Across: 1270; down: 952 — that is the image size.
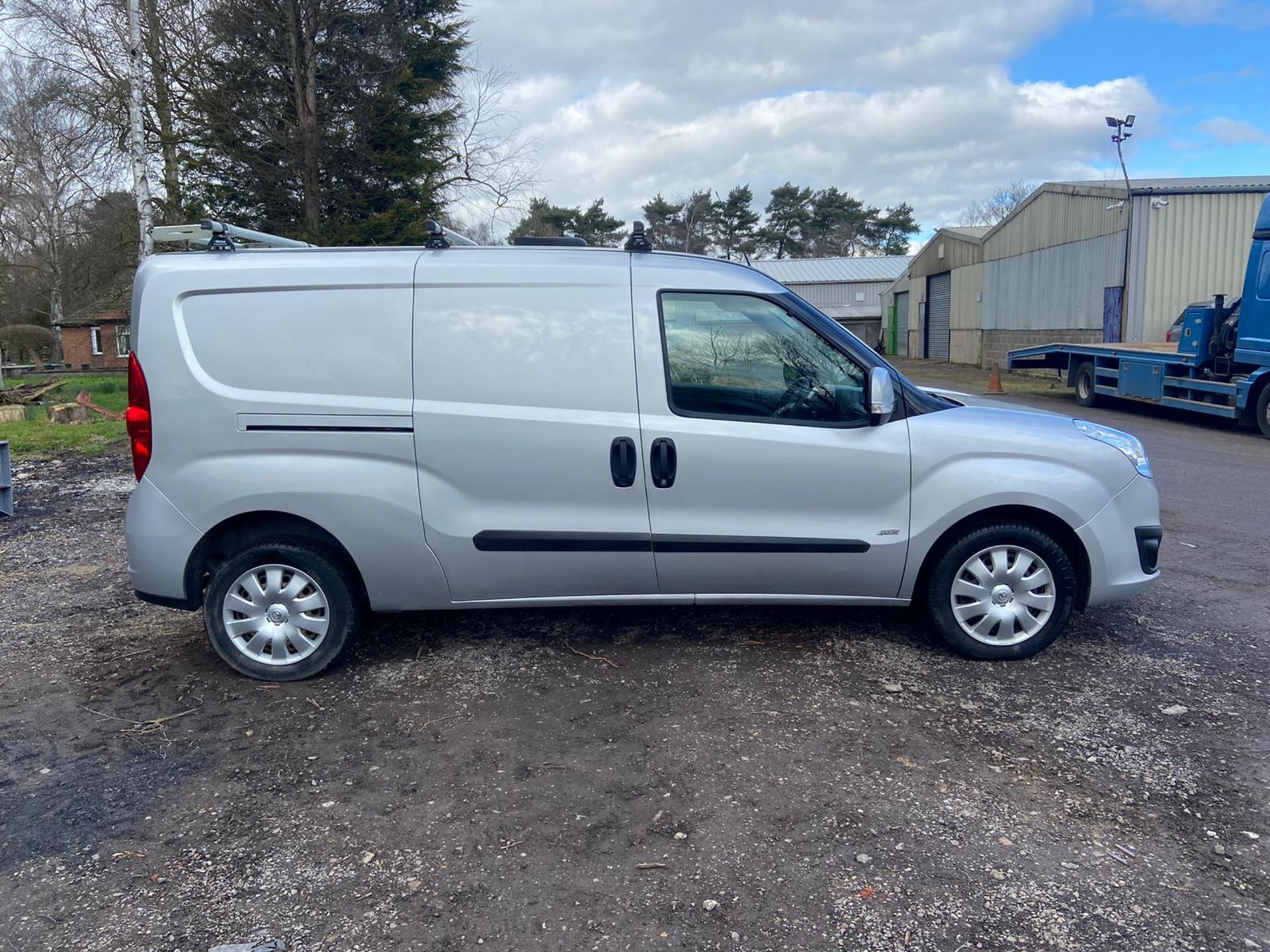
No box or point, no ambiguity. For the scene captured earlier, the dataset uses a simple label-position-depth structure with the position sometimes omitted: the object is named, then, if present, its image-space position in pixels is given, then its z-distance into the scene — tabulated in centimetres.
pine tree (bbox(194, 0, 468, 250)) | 2055
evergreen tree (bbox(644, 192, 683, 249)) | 7062
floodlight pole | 2005
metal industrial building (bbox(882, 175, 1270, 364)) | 1977
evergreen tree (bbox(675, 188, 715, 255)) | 7019
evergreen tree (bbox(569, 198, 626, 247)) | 6325
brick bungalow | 5203
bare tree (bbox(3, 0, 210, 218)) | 2045
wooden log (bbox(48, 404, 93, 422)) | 1501
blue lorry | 1307
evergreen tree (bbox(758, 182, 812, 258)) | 7150
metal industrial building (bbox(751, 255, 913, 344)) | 5206
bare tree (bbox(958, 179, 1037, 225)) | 6462
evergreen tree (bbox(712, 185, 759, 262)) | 7138
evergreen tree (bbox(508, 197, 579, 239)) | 5625
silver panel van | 433
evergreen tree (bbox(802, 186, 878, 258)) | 7138
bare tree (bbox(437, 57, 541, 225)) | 2389
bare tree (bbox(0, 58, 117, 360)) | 2162
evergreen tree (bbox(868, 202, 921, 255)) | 7250
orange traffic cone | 2012
